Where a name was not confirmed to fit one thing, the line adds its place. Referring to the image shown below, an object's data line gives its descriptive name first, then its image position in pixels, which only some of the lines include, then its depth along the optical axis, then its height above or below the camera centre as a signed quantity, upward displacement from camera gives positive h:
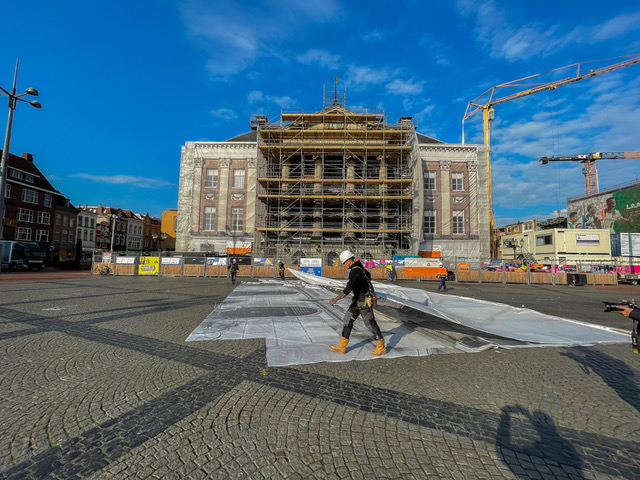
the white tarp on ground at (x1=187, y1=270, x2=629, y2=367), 5.18 -1.47
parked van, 29.48 -0.16
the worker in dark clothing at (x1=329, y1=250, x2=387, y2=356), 4.73 -0.72
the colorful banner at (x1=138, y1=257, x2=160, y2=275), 24.22 -0.69
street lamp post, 14.26 +6.74
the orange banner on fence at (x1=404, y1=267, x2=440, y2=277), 25.28 -0.82
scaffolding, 30.62 +8.08
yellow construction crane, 52.86 +33.04
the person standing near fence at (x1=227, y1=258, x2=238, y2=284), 17.85 -0.70
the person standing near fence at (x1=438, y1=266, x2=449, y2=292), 16.48 -1.13
